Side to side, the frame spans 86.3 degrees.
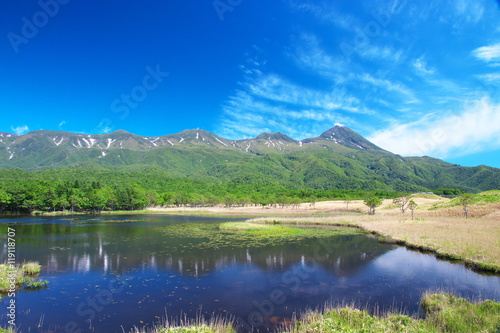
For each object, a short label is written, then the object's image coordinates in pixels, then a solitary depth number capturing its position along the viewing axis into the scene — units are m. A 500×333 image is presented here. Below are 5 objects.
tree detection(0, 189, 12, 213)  95.54
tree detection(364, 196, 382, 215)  95.56
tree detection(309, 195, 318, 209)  148.18
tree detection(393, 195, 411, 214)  92.12
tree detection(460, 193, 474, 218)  64.75
